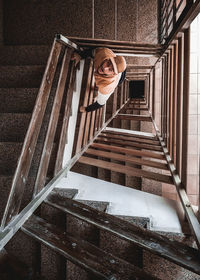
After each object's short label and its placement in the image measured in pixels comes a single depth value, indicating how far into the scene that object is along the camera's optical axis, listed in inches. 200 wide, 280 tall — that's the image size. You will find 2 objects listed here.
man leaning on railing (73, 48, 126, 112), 74.0
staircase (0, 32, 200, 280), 43.7
